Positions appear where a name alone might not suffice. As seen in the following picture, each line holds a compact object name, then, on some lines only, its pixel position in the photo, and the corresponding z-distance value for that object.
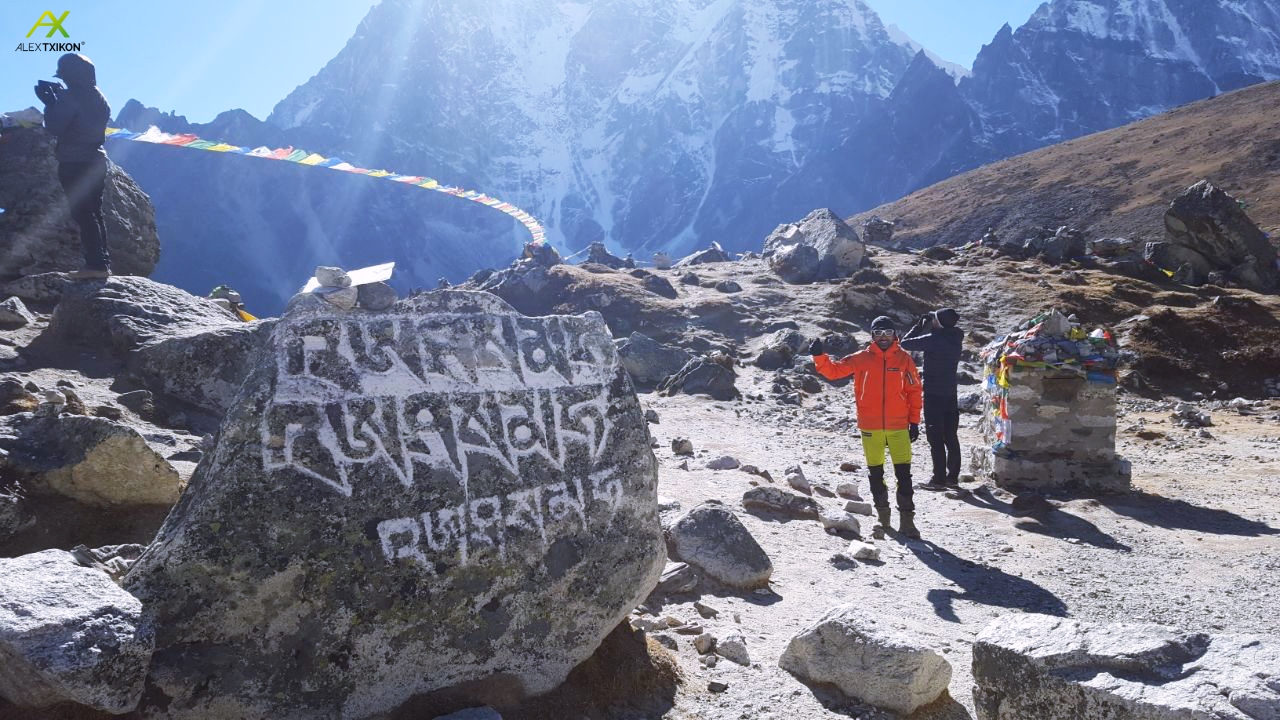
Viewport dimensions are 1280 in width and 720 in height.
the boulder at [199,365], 6.11
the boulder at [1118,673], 2.23
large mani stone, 2.42
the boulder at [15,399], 4.60
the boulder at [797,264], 23.52
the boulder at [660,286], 22.03
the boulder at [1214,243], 21.20
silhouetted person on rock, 7.34
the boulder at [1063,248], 24.27
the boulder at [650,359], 15.62
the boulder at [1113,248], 24.59
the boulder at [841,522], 5.66
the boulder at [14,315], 6.98
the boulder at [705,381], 13.74
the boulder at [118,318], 6.55
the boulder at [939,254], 26.16
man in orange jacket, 5.69
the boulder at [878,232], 32.16
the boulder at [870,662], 3.07
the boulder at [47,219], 9.71
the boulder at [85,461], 3.74
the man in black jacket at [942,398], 7.48
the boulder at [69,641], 2.07
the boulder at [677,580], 4.15
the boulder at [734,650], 3.47
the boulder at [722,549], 4.43
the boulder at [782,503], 5.95
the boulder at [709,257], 31.34
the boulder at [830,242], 23.77
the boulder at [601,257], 28.88
